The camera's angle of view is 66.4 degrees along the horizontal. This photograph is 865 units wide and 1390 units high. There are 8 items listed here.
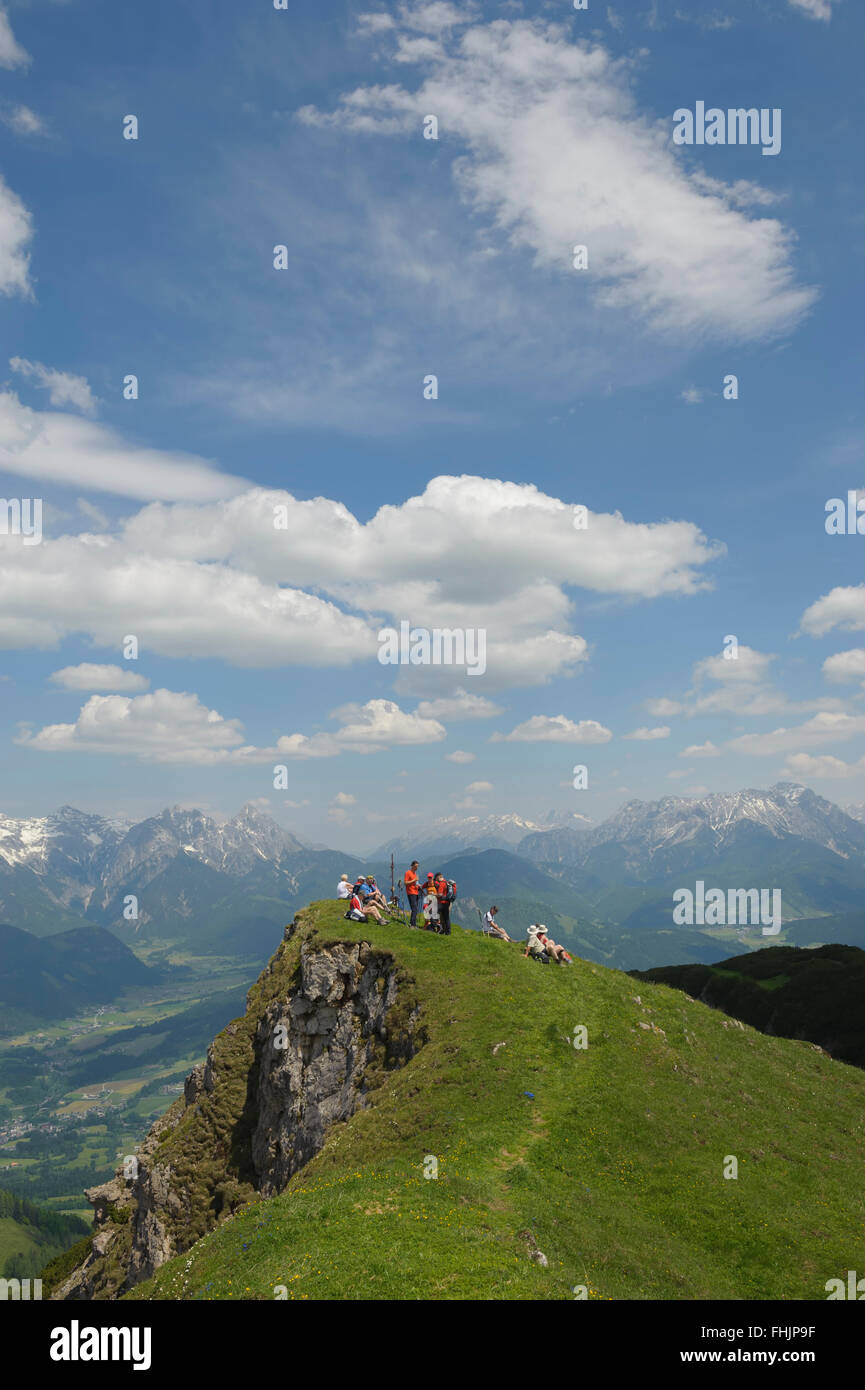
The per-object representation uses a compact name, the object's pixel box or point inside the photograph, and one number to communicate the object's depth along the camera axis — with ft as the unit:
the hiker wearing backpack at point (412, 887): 167.37
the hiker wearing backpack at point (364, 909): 179.22
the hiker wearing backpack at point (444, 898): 166.71
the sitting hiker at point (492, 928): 177.99
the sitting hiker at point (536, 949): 156.77
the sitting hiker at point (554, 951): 157.48
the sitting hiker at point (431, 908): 166.71
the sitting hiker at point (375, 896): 185.99
